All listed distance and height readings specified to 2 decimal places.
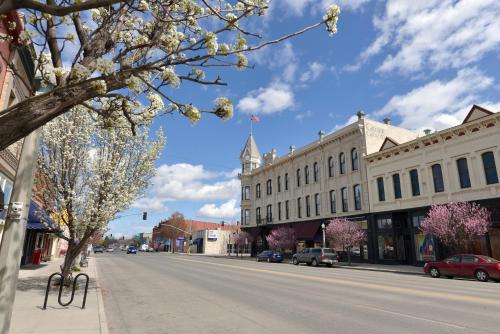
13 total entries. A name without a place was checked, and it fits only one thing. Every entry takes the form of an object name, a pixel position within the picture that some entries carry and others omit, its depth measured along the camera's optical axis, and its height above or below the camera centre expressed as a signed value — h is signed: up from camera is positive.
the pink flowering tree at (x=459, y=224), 22.92 +2.05
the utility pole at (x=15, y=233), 5.41 +0.36
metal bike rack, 9.82 -1.25
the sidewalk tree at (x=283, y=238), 42.56 +2.09
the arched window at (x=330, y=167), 40.31 +9.55
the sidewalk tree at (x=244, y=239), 52.88 +2.51
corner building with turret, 36.41 +8.39
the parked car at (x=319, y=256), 31.94 +0.07
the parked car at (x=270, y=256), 41.12 +0.08
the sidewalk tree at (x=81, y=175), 13.97 +3.06
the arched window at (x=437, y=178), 28.67 +6.05
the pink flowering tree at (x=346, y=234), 32.47 +2.00
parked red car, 18.92 -0.56
